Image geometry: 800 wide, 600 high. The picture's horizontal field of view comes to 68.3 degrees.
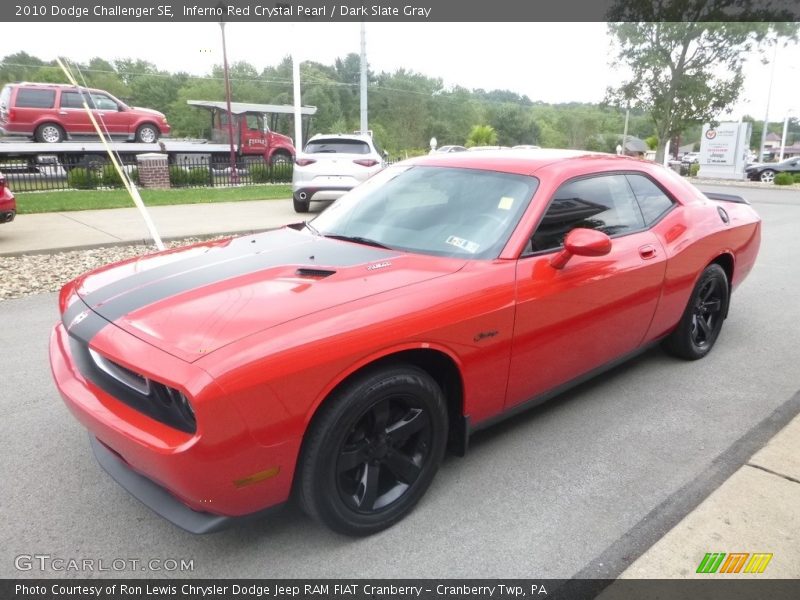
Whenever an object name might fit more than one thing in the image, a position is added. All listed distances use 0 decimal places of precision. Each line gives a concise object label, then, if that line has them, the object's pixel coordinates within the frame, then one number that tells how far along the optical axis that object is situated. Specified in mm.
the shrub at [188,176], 17125
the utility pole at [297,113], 22125
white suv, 11508
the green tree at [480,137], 57250
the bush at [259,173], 19281
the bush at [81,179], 15602
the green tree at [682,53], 25953
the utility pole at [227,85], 20647
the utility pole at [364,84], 20219
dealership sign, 29859
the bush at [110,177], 16031
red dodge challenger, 2020
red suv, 17812
